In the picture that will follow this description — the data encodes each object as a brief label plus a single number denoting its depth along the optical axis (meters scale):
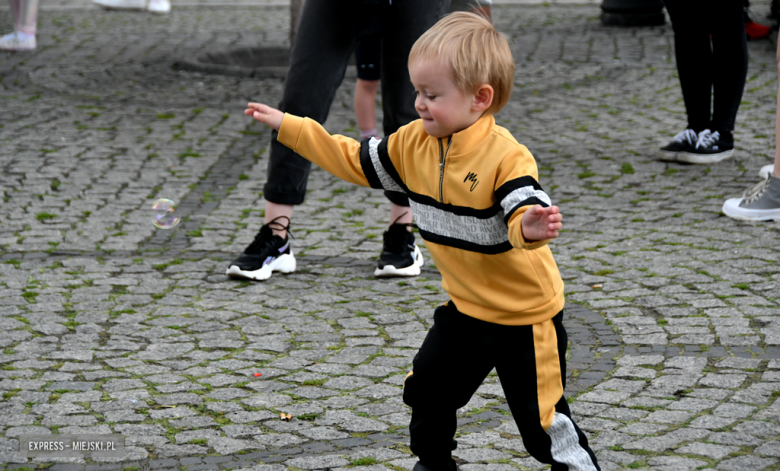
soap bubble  9.26
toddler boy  4.45
